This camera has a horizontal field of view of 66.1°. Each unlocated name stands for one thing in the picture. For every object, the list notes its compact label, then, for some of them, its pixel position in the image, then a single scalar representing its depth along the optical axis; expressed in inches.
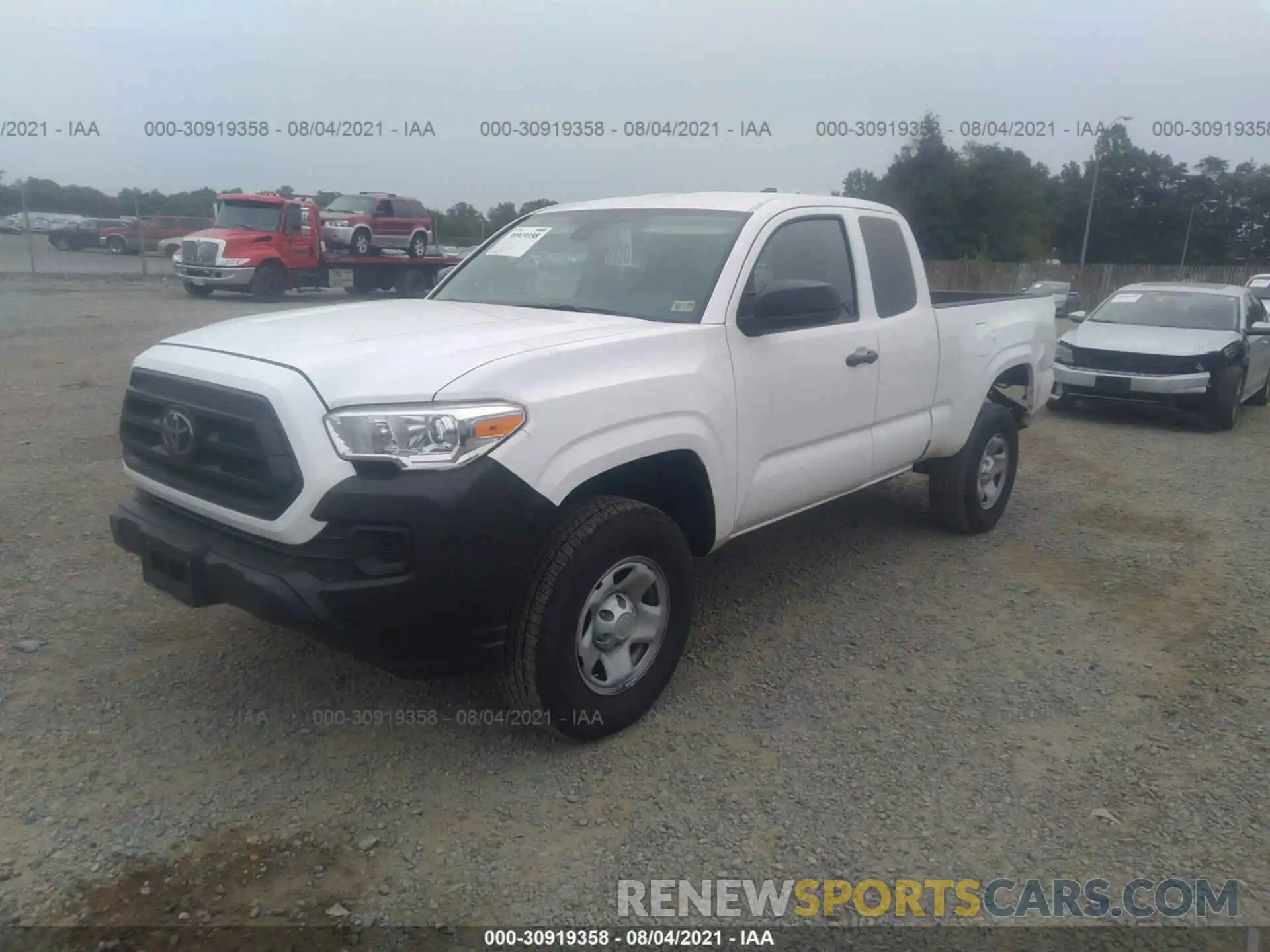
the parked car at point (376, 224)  973.2
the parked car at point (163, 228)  1387.8
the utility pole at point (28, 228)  1001.5
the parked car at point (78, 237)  1494.8
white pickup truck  117.5
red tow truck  852.6
